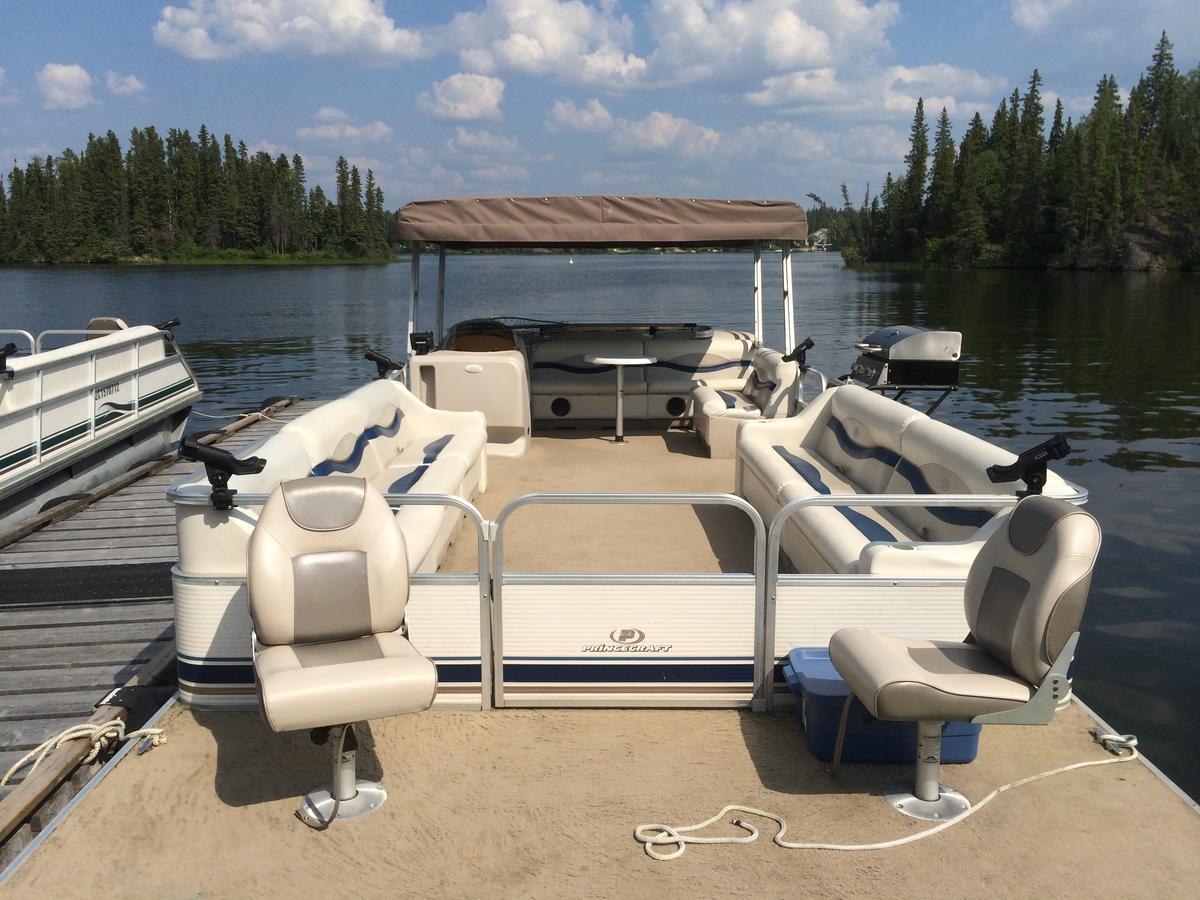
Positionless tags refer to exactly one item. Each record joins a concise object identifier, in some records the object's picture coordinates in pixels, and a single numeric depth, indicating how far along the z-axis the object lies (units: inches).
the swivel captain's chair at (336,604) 115.5
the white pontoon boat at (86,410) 305.6
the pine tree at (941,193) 3400.6
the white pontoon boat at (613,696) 112.2
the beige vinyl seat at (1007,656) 111.3
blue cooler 130.5
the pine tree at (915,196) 3572.8
